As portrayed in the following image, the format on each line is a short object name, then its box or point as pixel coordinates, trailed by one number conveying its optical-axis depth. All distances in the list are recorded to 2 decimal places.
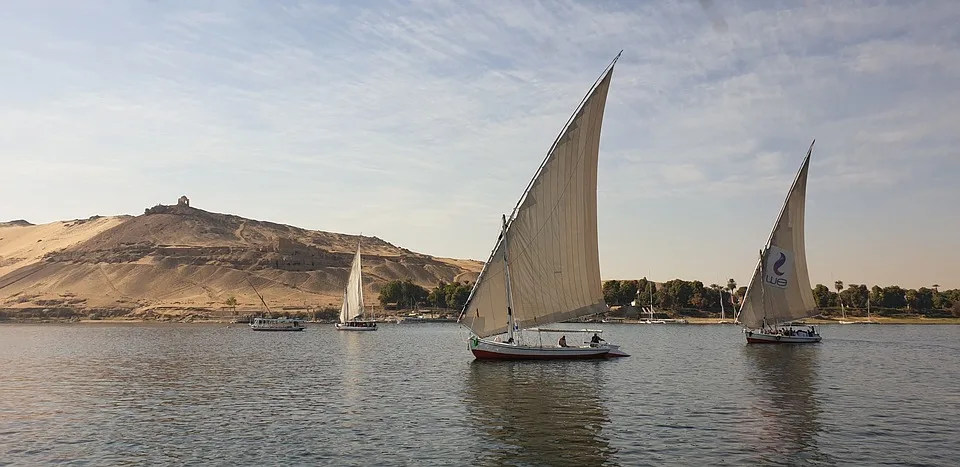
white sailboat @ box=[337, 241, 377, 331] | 137.50
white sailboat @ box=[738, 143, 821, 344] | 81.06
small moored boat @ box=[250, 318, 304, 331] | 145.75
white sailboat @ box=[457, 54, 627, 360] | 53.06
